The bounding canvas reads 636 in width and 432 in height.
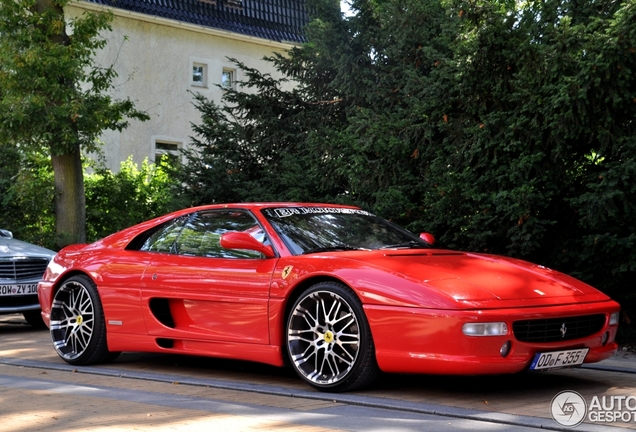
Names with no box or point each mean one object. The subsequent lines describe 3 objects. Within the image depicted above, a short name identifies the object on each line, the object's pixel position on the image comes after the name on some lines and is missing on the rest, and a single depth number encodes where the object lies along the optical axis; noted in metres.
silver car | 11.93
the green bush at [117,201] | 19.91
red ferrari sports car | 6.53
